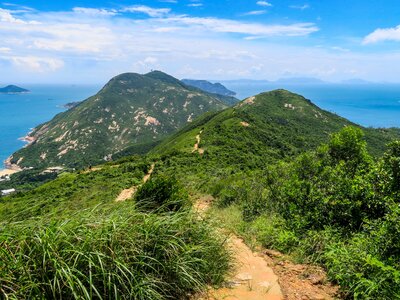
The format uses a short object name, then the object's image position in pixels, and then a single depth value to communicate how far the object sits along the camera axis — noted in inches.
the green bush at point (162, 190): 447.3
